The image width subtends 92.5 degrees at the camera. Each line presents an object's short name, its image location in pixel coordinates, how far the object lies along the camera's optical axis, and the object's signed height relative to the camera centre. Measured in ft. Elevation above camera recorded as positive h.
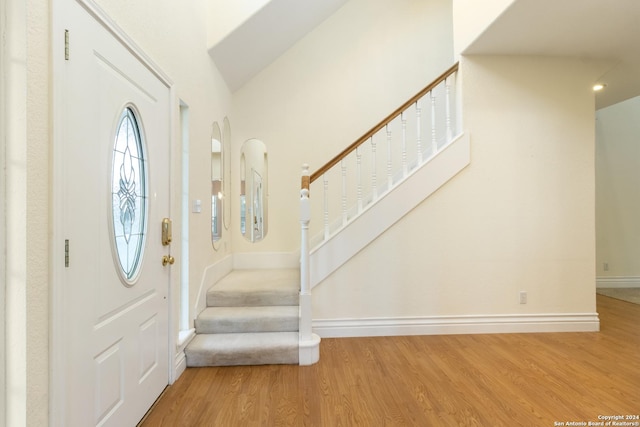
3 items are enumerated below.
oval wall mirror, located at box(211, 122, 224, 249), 10.41 +1.18
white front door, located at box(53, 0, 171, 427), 4.05 -0.09
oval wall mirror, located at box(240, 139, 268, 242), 13.12 +1.10
